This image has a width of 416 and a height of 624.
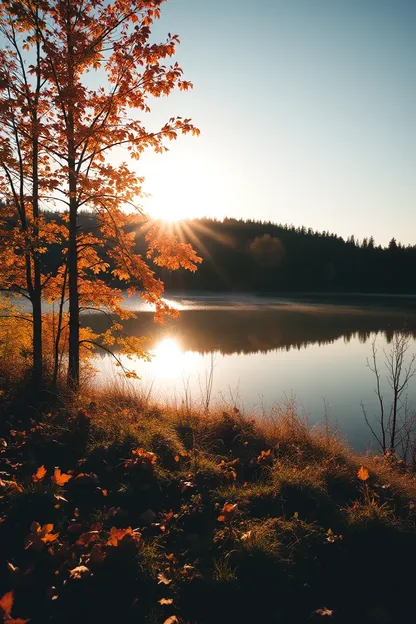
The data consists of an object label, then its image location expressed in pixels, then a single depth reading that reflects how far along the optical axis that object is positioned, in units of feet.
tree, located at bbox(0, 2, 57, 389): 22.63
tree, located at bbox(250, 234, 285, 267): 392.06
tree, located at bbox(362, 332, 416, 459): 33.83
